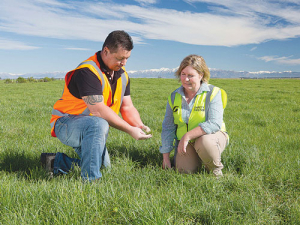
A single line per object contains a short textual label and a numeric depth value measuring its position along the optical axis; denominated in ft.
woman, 11.68
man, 11.10
